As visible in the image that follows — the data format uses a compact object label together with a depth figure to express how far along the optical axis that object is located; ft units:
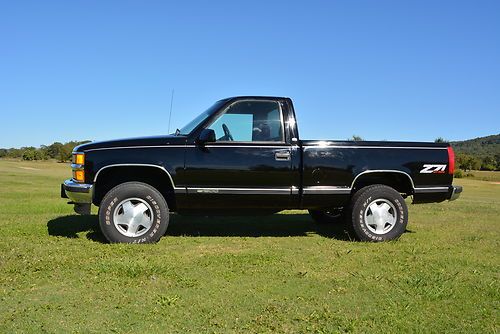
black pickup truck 20.11
